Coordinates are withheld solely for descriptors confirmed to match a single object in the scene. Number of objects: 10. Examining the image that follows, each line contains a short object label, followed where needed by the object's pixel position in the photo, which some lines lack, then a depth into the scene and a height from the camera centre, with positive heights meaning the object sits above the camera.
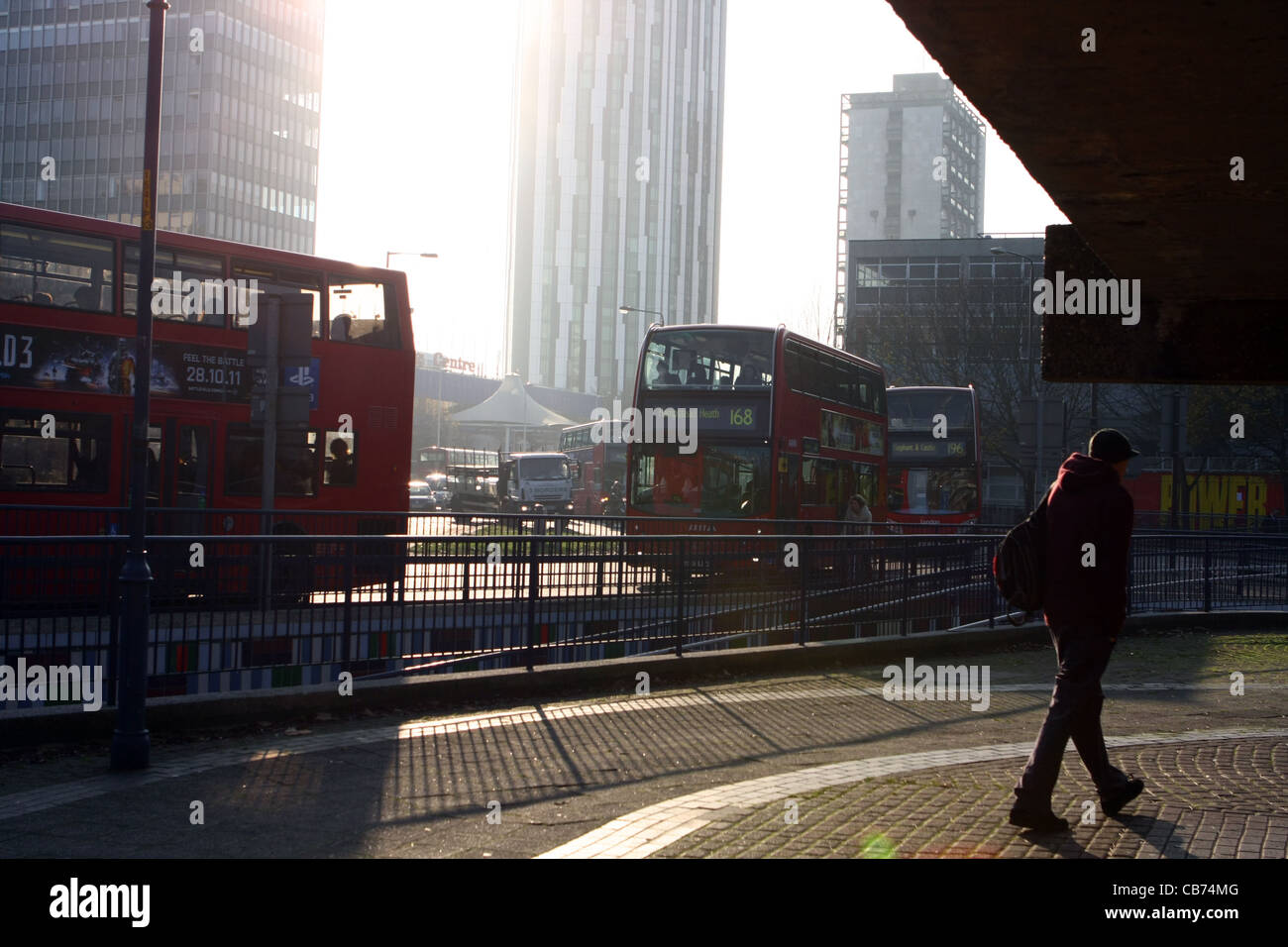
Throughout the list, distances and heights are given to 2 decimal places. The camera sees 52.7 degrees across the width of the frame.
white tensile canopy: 85.75 +4.46
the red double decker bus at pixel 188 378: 15.34 +1.16
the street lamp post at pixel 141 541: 6.90 -0.41
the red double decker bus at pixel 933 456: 30.03 +0.77
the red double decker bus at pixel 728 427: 21.22 +0.94
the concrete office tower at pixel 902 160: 143.62 +36.55
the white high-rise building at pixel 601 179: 169.75 +39.50
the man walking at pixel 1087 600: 5.81 -0.48
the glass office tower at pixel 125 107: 92.56 +26.16
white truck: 54.81 -0.28
